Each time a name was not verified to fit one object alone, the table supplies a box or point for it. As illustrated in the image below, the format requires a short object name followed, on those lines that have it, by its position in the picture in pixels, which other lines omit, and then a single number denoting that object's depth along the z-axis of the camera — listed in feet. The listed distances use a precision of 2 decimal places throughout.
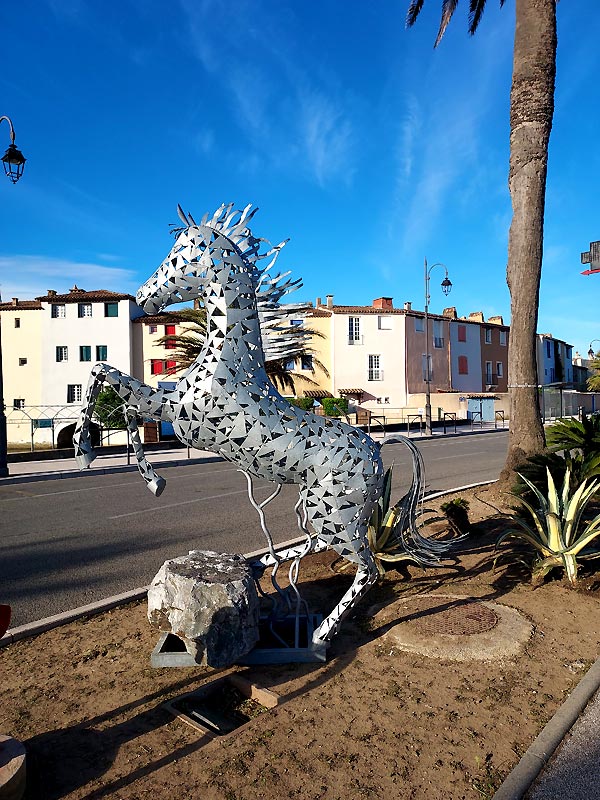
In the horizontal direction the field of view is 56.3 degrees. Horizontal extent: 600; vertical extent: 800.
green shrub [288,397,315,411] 90.84
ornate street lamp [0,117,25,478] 38.83
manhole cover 15.12
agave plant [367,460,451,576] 15.61
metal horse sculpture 12.71
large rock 12.35
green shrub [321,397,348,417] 94.82
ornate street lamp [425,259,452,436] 86.63
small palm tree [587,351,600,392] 104.75
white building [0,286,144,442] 110.83
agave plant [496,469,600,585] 18.33
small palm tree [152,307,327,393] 67.92
